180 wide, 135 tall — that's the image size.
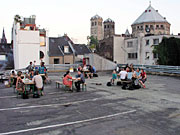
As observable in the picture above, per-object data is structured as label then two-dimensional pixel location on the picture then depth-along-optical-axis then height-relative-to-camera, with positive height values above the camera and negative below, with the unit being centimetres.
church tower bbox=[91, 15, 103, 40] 15388 +2871
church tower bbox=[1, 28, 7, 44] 12544 +1699
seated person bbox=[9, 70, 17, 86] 1634 -80
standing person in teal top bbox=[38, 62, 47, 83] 1772 -21
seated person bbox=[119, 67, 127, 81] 1612 -68
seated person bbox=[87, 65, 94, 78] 2276 -52
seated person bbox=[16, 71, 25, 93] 1245 -108
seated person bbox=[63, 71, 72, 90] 1441 -100
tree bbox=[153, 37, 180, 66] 3862 +250
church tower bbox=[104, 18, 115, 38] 14408 +2684
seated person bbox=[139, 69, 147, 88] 1626 -86
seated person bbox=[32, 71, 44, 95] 1269 -87
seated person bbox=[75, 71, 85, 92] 1459 -95
